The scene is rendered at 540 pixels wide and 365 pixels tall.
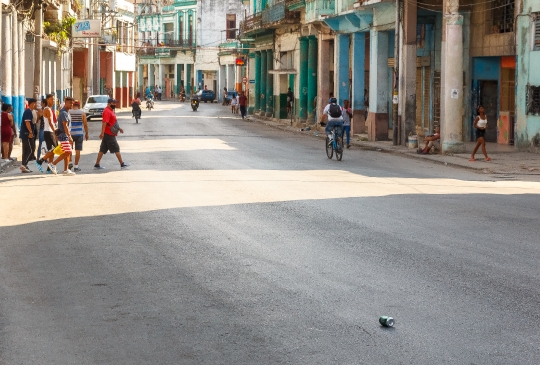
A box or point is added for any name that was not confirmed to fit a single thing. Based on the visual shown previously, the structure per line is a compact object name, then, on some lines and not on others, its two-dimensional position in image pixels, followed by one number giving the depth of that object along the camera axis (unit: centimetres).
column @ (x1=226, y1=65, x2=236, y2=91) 9650
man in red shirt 2198
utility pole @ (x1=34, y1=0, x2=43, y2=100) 3297
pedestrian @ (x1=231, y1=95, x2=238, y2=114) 6975
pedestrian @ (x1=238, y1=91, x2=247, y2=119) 6016
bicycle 2547
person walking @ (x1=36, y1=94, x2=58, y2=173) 2166
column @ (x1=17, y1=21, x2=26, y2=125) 3424
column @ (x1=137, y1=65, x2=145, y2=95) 11681
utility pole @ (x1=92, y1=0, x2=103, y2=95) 6114
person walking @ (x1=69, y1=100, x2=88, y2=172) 2197
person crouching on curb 2786
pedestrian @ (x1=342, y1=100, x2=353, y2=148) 3019
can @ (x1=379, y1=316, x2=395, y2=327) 721
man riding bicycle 2601
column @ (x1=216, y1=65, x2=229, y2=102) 9938
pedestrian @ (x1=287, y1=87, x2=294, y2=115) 5312
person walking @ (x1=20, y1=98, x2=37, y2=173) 2228
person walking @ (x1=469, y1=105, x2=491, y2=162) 2439
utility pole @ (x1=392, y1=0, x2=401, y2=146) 3177
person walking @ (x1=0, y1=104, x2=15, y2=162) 2375
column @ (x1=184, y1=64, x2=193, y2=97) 10725
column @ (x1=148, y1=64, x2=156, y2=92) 11488
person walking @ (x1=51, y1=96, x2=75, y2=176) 2059
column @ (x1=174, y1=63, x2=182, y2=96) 10981
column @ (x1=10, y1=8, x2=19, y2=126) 3281
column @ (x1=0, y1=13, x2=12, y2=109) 3119
